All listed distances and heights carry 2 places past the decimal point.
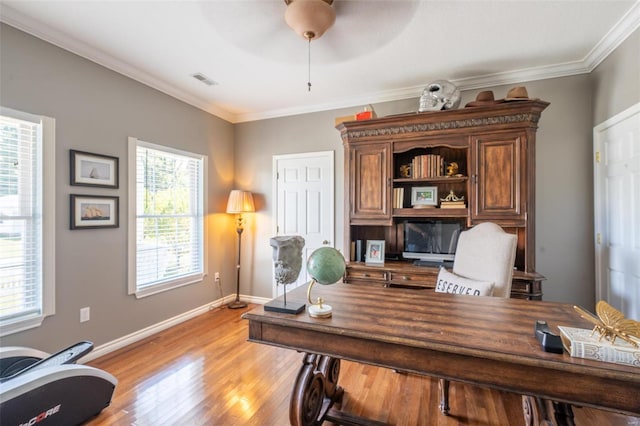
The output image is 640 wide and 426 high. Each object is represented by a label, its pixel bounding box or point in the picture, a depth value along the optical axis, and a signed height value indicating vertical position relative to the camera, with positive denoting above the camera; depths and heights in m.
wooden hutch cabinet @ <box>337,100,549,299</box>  2.62 +0.39
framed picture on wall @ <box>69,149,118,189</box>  2.43 +0.40
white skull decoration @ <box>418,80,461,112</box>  2.87 +1.17
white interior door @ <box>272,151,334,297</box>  3.78 +0.23
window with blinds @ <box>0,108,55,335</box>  2.08 -0.03
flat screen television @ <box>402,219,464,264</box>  3.01 -0.27
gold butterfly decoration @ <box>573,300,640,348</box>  0.97 -0.38
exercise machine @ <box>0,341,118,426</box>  1.51 -0.99
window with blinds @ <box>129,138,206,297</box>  3.00 -0.04
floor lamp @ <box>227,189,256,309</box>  3.95 +0.12
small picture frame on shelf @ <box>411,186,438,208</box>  3.05 +0.19
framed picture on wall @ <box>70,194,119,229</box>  2.44 +0.03
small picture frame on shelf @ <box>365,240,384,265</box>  3.13 -0.42
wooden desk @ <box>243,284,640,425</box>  0.94 -0.50
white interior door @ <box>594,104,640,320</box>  2.20 +0.03
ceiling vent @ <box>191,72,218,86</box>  3.00 +1.45
